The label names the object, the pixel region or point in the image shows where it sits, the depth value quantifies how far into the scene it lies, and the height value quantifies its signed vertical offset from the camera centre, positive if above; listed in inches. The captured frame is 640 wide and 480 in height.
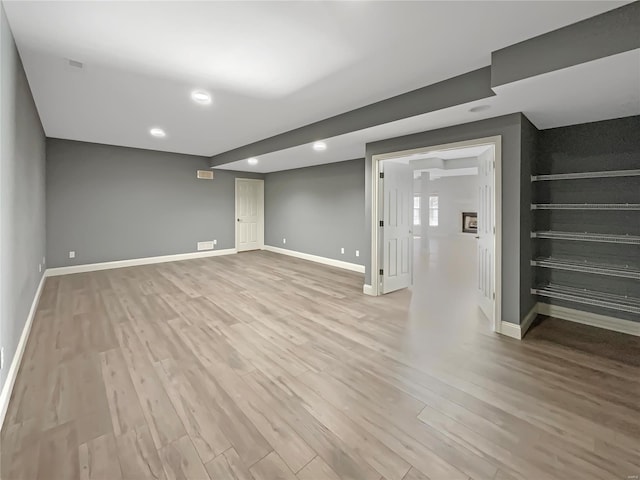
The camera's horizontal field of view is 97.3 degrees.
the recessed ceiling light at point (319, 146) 169.9 +58.3
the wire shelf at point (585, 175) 111.5 +26.4
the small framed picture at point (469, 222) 452.4 +25.0
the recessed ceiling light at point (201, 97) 123.5 +64.4
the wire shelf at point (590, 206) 113.3 +13.2
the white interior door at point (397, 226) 175.2 +7.9
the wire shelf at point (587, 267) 114.0 -12.9
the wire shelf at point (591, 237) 112.3 +0.1
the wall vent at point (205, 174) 285.5 +65.6
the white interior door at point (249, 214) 319.3 +27.9
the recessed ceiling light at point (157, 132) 184.1 +72.4
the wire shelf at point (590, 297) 113.9 -26.1
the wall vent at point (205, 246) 290.0 -8.0
